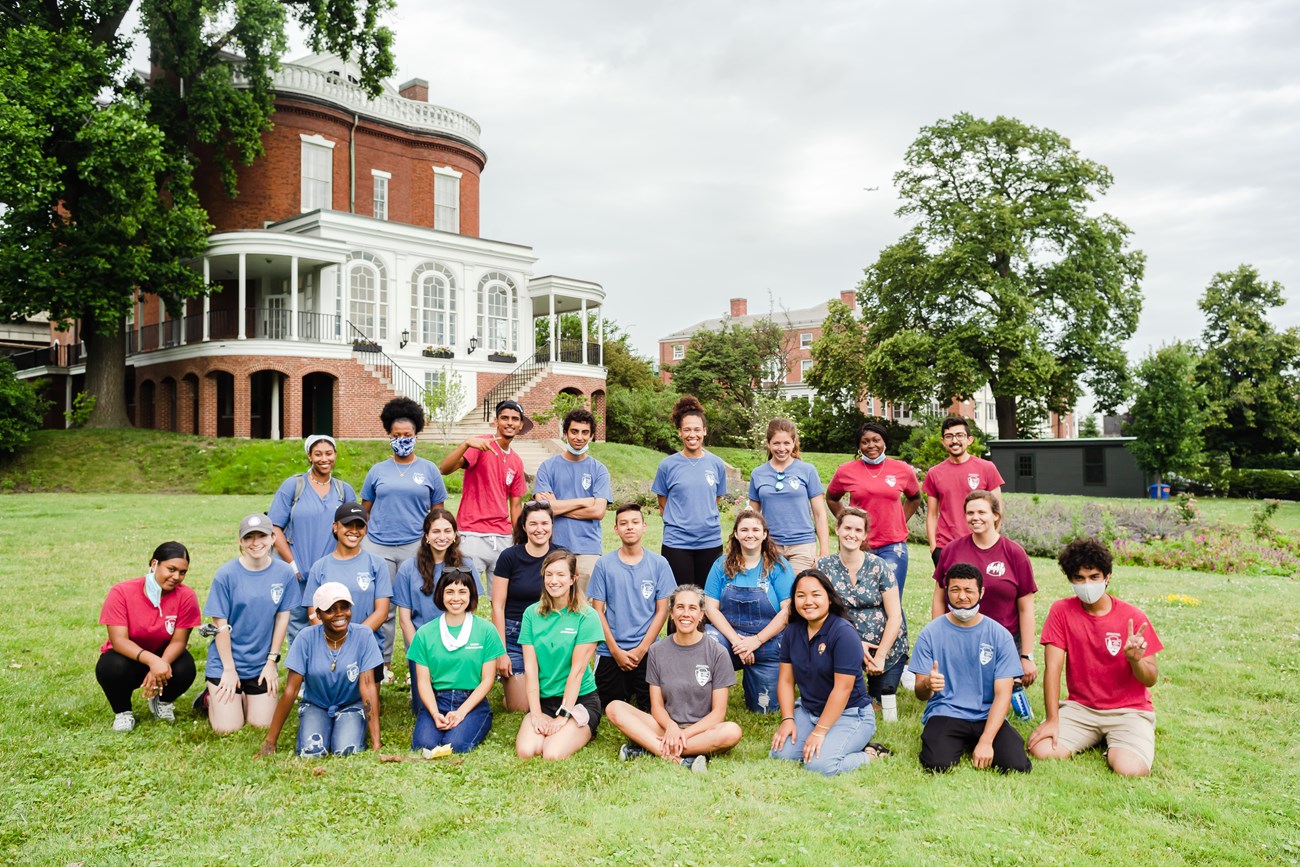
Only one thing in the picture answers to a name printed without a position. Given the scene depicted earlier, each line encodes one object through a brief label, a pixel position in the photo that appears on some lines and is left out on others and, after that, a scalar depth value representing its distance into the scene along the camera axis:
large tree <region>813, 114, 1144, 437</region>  34.41
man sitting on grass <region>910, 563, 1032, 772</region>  5.12
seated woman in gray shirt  5.29
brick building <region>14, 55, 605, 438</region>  25.16
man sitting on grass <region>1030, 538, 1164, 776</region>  5.21
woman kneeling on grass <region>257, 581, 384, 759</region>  5.34
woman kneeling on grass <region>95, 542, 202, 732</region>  5.82
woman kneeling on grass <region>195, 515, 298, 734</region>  5.83
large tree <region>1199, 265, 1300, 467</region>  35.88
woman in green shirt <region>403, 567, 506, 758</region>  5.48
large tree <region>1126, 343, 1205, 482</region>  26.66
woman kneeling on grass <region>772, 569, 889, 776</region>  5.20
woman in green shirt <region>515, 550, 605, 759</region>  5.64
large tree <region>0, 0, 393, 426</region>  20.11
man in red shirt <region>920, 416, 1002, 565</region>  6.80
